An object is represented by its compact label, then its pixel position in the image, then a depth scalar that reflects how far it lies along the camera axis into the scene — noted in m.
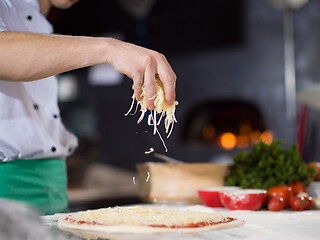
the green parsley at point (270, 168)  1.76
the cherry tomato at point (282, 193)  1.64
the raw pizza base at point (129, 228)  1.07
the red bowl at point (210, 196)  1.68
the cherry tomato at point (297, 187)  1.74
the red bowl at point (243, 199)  1.57
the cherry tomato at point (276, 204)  1.60
